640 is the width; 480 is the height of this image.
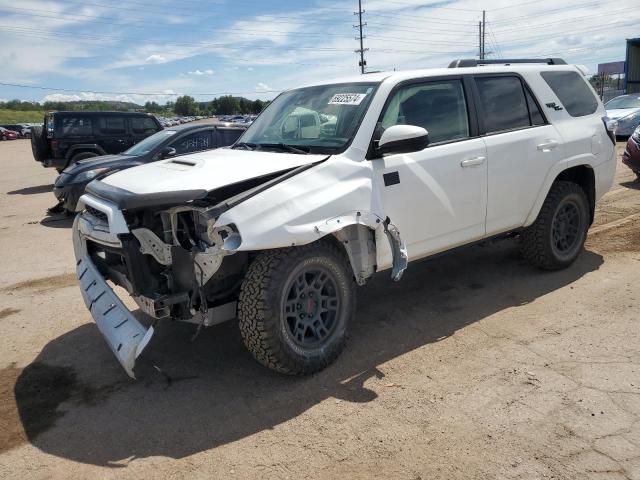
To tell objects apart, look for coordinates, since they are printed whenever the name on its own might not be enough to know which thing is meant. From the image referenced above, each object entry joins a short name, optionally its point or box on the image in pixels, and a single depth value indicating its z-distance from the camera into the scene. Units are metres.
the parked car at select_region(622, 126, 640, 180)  10.07
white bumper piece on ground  3.34
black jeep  13.95
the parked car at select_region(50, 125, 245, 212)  9.53
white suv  3.41
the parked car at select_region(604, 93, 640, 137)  16.22
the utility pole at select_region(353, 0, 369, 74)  55.17
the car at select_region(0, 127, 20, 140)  50.00
